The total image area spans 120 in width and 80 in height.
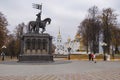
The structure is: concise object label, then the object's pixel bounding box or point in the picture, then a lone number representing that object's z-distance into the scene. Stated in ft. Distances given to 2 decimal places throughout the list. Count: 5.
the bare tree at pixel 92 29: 86.52
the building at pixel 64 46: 159.30
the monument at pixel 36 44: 51.96
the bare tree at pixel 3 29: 76.74
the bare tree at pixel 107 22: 84.52
